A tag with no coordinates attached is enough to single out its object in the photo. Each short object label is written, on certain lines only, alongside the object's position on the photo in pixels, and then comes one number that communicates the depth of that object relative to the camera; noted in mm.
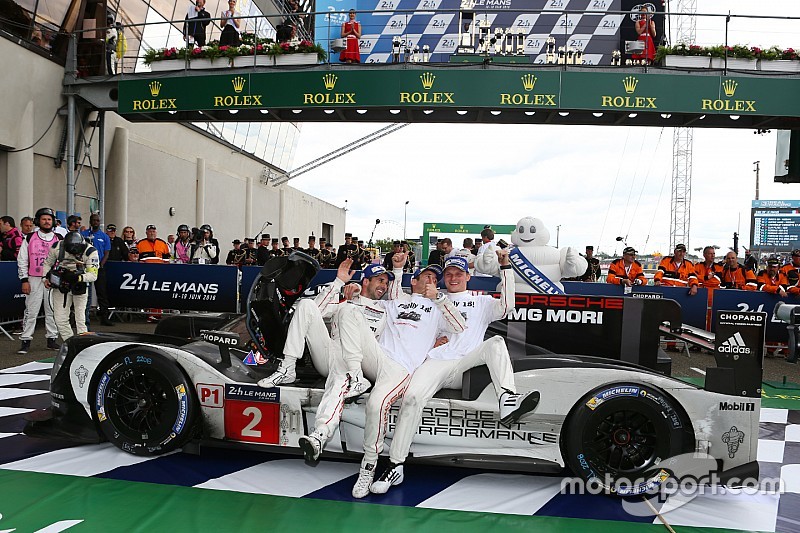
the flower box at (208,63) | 11039
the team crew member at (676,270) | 9344
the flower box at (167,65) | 11375
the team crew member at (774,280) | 8609
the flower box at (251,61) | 10914
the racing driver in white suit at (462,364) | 3283
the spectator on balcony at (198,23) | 12312
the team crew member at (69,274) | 6844
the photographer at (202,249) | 11008
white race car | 3219
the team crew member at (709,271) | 9148
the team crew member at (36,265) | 7367
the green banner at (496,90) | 9922
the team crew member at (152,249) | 10328
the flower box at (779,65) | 10102
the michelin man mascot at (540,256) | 5156
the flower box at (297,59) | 10664
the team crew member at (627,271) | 9219
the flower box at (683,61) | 10133
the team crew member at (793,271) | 8906
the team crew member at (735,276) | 9234
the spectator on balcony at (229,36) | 11672
